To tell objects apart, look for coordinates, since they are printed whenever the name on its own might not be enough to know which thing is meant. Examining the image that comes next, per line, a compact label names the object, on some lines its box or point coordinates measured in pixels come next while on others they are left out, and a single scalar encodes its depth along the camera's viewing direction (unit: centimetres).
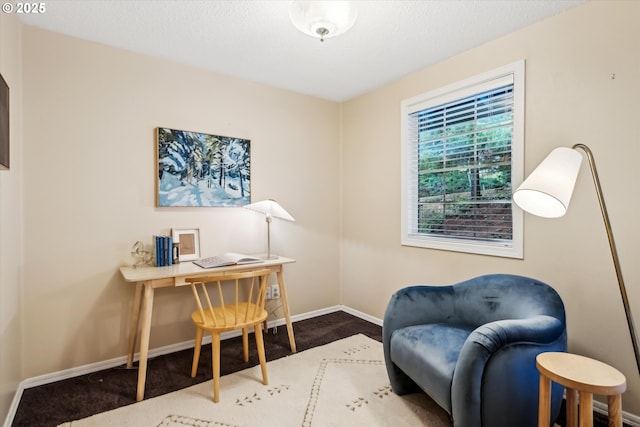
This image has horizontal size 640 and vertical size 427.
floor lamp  151
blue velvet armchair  143
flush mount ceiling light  161
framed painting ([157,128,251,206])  265
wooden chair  199
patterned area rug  179
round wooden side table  123
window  233
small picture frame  269
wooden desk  205
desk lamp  287
